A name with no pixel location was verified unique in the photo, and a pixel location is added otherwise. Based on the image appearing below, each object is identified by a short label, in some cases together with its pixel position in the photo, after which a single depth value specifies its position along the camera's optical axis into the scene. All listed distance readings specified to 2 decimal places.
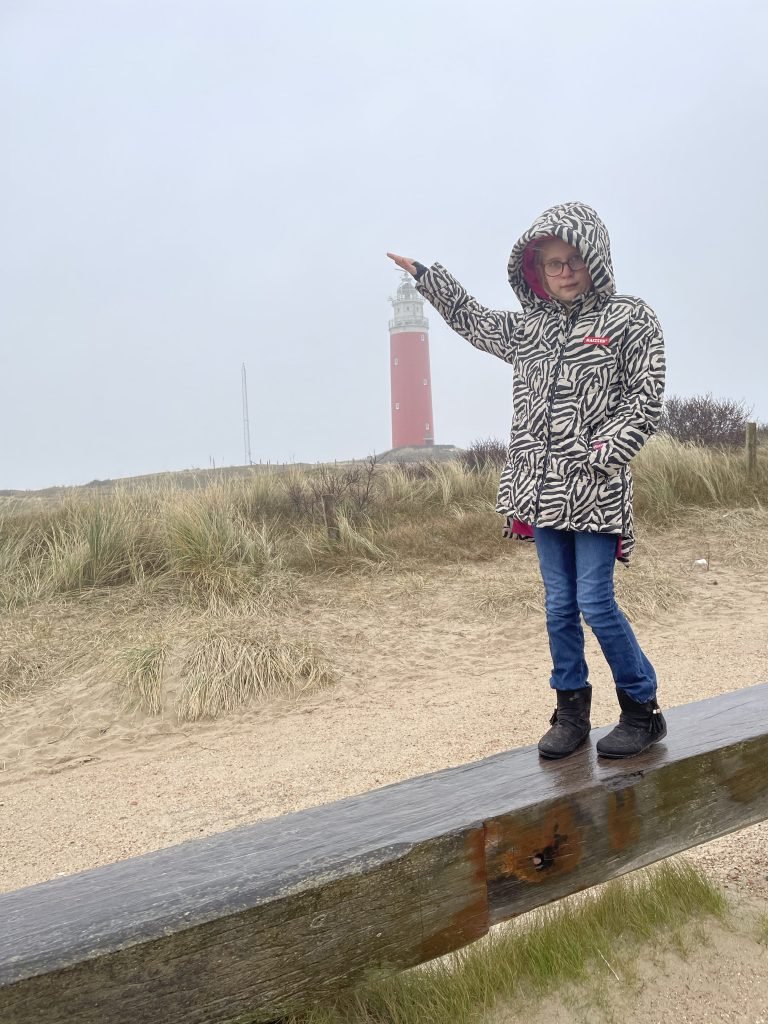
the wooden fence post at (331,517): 8.54
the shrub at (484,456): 12.42
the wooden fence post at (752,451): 10.58
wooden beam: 1.34
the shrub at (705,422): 13.32
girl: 2.34
